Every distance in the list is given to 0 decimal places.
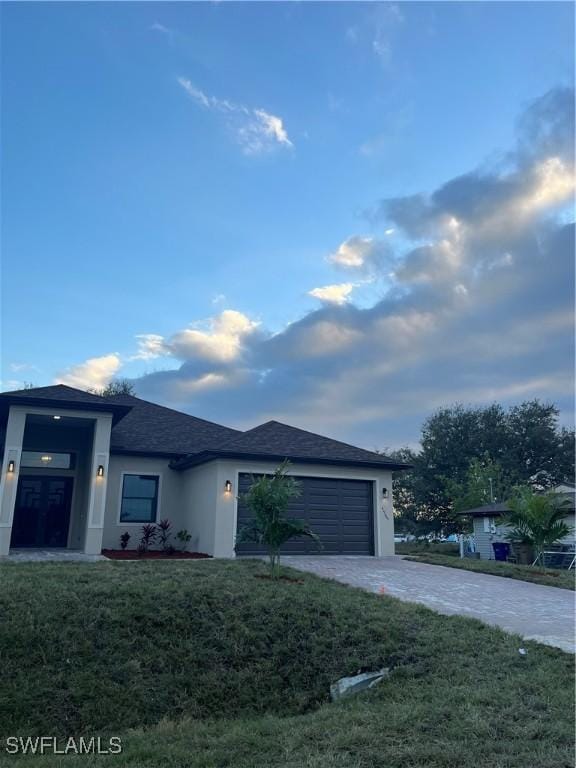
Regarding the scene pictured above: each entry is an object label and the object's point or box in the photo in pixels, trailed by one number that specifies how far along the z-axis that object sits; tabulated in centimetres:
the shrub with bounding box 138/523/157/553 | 1482
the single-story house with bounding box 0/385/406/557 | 1376
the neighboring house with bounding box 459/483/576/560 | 2316
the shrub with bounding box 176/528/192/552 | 1507
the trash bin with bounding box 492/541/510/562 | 1947
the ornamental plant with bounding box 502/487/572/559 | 1332
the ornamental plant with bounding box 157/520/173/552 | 1525
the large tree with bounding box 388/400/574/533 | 3928
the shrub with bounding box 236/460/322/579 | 962
